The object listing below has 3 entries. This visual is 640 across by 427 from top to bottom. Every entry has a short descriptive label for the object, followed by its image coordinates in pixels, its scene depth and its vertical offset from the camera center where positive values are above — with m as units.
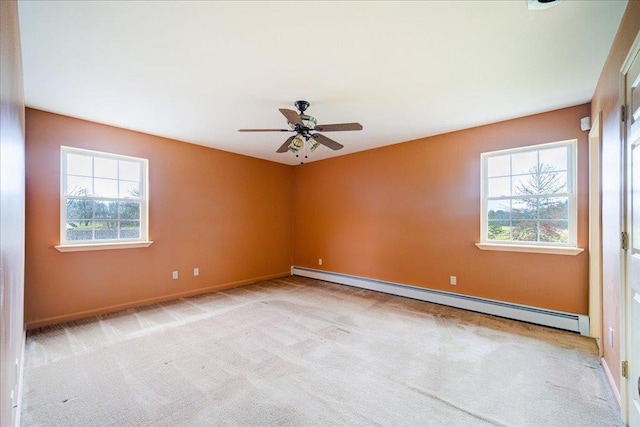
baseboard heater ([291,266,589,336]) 3.09 -1.24
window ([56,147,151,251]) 3.44 +0.16
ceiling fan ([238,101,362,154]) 2.61 +0.86
